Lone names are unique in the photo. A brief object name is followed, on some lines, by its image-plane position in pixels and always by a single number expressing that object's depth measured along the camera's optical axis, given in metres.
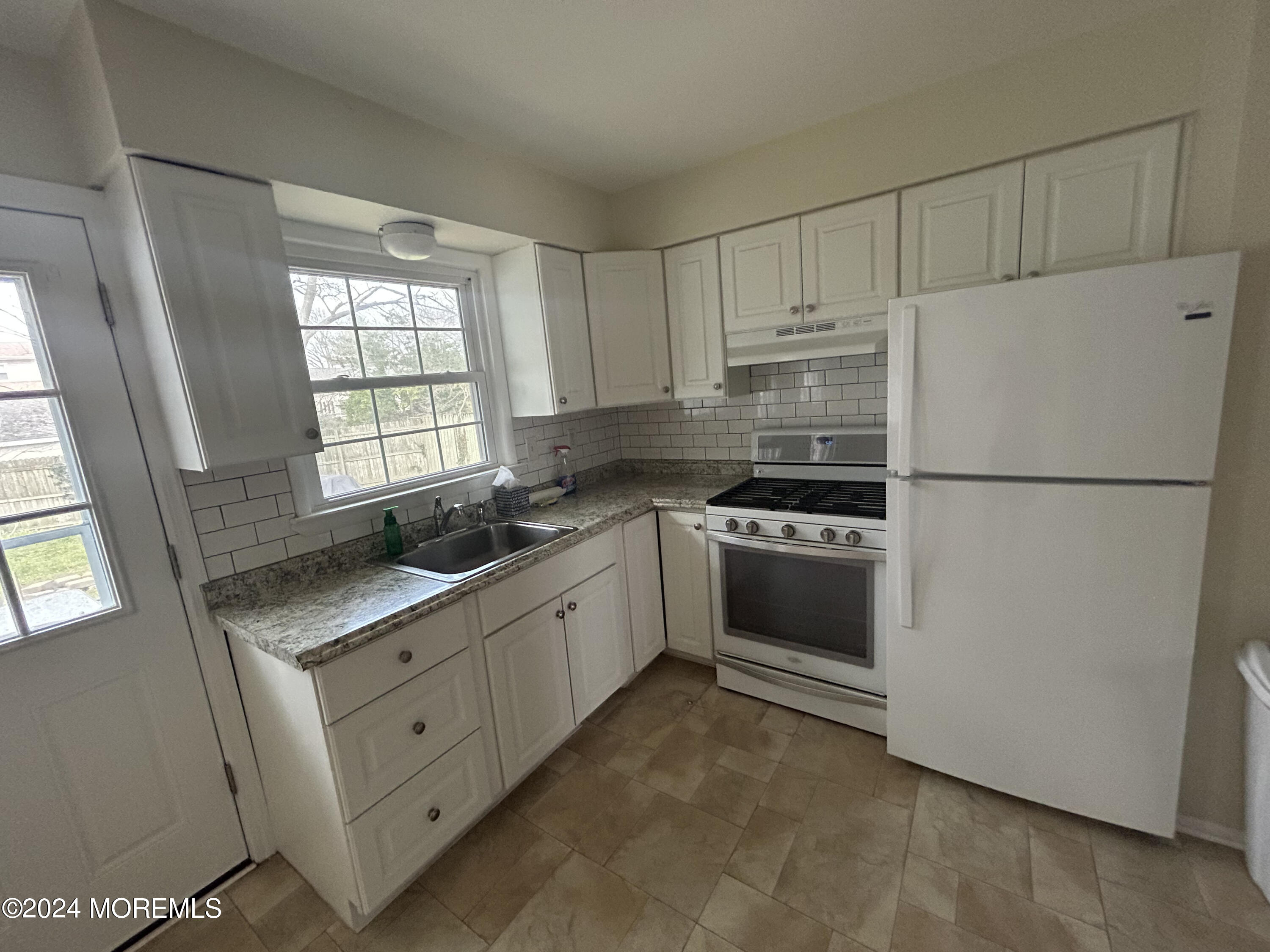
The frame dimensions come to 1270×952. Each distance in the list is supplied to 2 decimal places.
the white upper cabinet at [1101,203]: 1.52
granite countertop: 1.29
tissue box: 2.34
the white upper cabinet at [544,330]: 2.31
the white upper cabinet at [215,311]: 1.27
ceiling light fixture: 1.83
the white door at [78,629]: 1.25
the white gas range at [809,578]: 1.98
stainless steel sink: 1.98
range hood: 2.06
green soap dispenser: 1.92
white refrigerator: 1.31
